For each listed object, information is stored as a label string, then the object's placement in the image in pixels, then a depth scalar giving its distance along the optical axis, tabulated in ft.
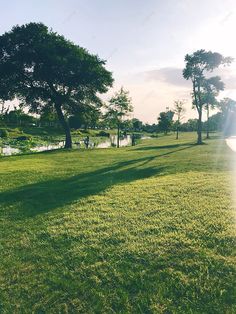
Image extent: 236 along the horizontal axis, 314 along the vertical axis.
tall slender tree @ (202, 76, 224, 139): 134.50
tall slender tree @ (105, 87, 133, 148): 149.28
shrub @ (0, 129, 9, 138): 197.88
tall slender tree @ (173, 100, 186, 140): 232.67
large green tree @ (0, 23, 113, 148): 112.27
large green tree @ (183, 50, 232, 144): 125.08
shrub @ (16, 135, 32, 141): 180.14
